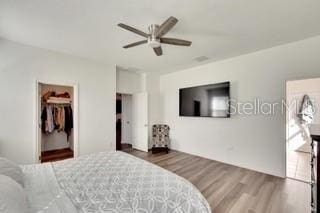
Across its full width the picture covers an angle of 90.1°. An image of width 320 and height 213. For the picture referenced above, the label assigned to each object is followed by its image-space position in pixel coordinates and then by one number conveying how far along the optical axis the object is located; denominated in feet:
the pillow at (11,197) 2.73
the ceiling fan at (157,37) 6.60
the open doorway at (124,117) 19.27
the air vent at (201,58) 12.36
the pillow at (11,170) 4.23
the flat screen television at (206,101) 12.50
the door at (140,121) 16.17
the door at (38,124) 10.53
